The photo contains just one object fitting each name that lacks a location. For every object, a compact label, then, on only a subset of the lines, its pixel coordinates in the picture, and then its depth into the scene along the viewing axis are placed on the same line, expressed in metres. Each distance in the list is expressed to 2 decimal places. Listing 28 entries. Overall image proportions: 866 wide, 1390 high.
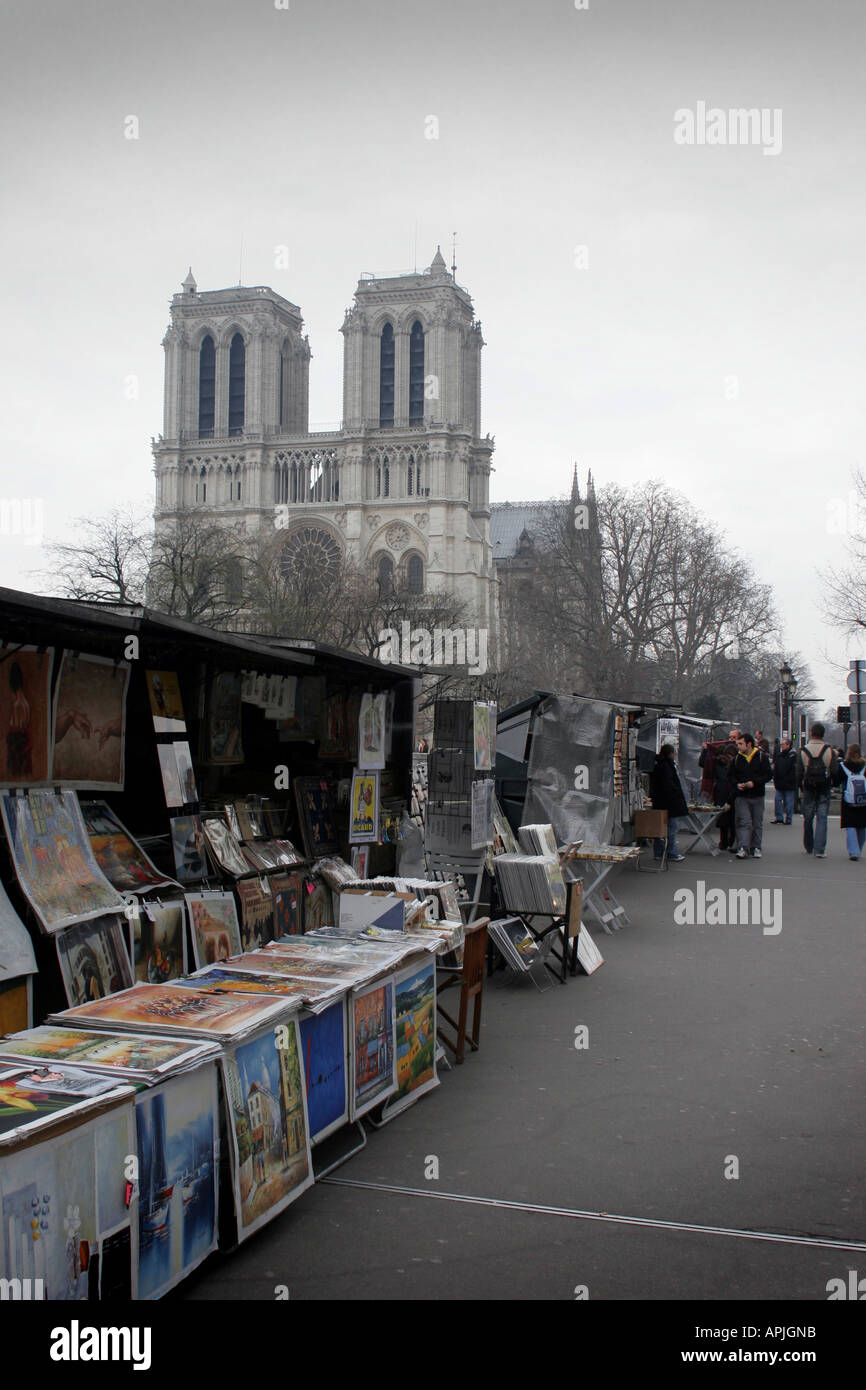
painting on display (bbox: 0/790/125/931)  4.94
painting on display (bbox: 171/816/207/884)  6.37
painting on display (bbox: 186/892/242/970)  5.99
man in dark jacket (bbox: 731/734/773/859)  17.02
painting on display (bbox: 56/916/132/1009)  4.95
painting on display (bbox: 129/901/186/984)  5.52
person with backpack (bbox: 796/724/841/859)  16.79
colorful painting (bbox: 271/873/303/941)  7.00
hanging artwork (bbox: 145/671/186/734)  6.52
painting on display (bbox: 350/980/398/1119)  5.09
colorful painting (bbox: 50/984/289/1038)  4.11
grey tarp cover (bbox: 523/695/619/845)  14.13
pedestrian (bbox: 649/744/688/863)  16.95
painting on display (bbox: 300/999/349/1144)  4.64
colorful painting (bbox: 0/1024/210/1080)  3.67
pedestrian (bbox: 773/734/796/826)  22.20
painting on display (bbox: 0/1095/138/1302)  2.93
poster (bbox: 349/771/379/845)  8.46
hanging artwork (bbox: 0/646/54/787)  5.12
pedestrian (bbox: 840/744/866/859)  16.95
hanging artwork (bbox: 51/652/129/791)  5.55
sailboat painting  3.50
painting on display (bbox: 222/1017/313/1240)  3.99
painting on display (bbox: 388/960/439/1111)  5.66
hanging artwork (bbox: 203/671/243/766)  7.36
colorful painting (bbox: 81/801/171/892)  5.71
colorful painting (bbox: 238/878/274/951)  6.60
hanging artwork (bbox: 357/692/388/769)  8.96
